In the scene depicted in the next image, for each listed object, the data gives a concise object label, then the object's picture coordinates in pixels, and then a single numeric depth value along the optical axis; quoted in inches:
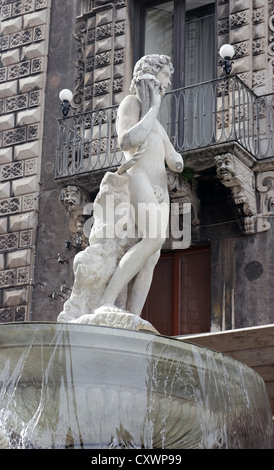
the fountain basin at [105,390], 343.3
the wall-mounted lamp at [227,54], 617.3
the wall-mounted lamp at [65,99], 670.5
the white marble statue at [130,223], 415.2
